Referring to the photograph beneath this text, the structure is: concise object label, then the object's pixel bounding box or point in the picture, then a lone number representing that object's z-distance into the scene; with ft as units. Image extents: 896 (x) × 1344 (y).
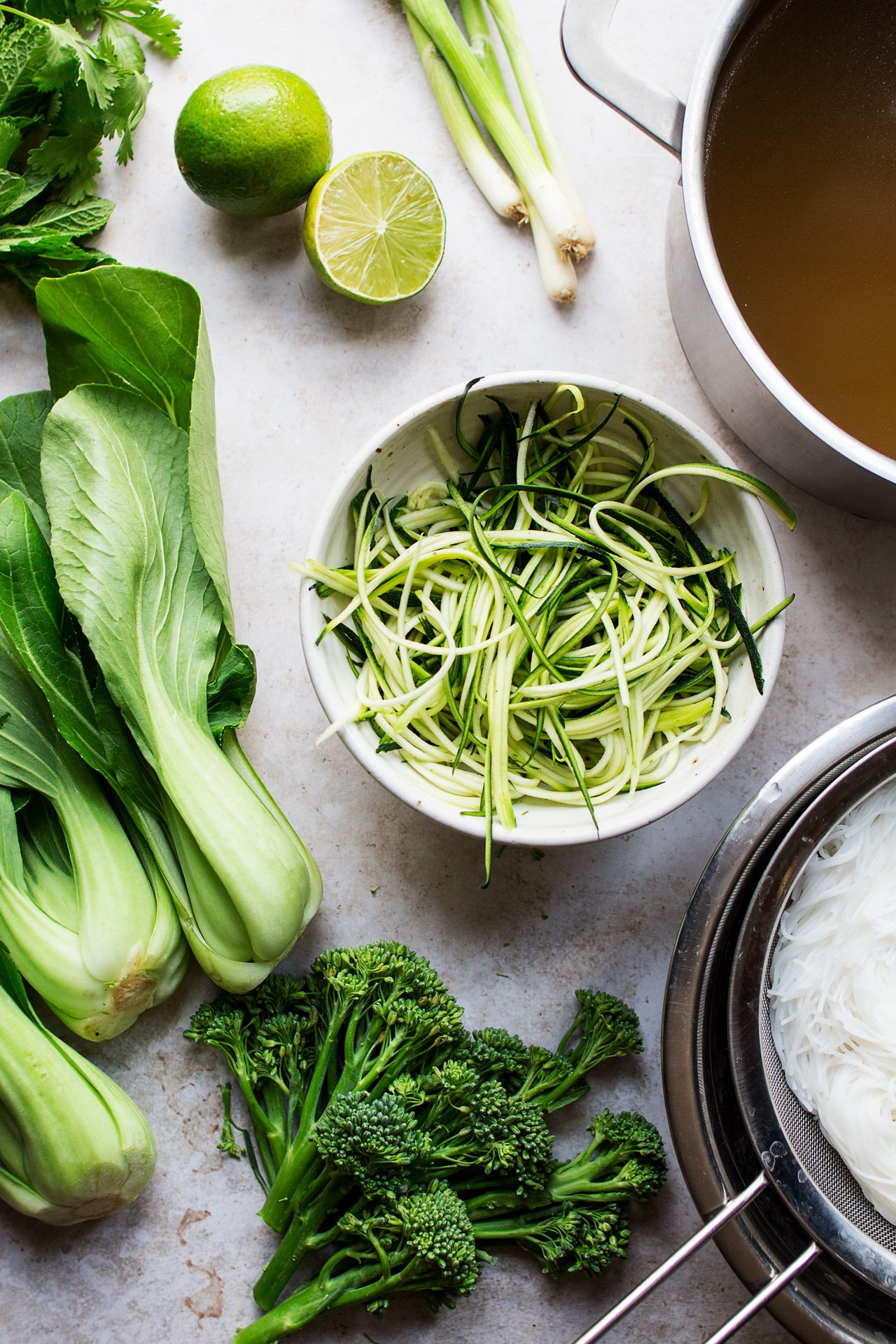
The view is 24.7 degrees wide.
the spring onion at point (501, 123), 2.31
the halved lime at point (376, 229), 2.28
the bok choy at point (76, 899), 2.19
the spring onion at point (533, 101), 2.32
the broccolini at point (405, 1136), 2.20
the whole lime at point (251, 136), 2.22
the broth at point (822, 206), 2.14
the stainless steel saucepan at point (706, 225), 2.05
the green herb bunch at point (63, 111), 2.25
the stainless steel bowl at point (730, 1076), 2.12
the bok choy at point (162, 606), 2.15
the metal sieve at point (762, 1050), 2.12
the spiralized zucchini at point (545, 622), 2.20
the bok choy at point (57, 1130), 2.18
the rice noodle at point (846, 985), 2.18
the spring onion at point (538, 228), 2.32
